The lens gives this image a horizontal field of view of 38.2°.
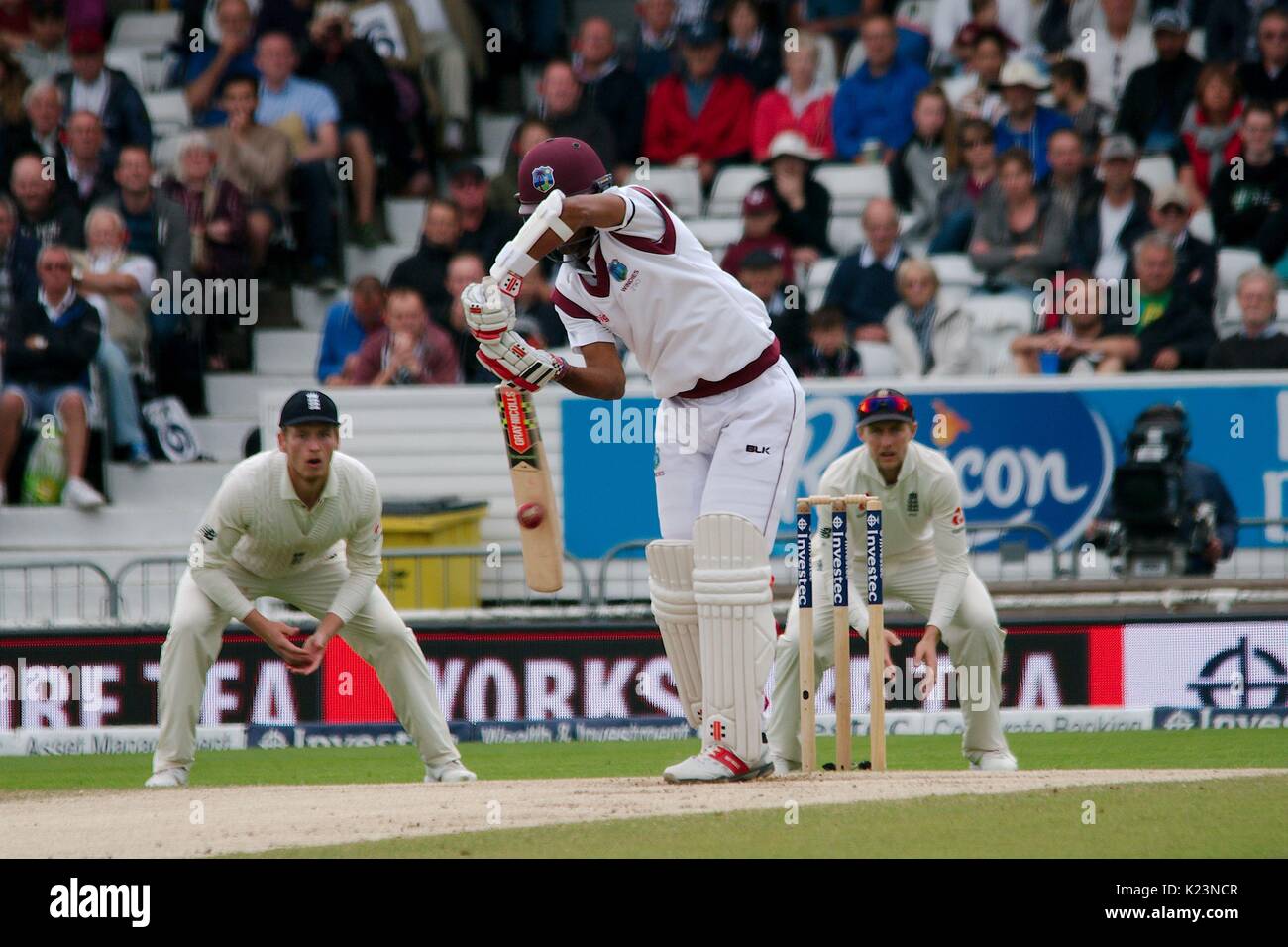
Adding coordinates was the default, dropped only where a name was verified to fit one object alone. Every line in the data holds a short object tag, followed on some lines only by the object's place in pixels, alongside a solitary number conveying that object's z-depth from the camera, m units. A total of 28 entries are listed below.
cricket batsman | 6.44
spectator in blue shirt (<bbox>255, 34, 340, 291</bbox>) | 14.76
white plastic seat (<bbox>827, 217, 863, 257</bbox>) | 14.62
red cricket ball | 6.69
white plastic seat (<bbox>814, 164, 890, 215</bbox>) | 14.85
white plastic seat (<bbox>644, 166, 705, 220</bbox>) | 15.02
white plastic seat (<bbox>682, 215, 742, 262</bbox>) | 14.52
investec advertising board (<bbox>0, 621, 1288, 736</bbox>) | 11.57
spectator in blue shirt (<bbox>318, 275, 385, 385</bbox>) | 13.66
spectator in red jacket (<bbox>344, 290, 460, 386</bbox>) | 13.28
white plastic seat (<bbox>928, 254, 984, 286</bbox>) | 13.73
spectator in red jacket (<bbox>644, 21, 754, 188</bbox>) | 15.20
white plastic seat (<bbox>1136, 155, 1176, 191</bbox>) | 14.40
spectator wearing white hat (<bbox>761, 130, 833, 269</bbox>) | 14.00
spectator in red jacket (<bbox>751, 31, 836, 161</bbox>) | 14.95
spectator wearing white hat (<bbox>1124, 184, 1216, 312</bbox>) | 12.88
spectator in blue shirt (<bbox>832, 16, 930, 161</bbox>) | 14.88
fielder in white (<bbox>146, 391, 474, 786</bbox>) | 8.84
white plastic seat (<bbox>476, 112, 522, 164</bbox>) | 16.59
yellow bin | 12.19
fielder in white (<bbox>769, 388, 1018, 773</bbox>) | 9.46
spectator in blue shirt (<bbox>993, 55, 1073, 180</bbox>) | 14.20
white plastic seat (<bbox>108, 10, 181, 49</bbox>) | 17.62
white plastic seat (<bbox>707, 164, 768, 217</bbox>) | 14.99
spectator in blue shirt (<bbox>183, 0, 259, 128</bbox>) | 15.65
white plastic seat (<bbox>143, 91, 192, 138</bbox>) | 16.09
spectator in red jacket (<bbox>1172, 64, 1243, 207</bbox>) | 14.20
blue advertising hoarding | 12.05
